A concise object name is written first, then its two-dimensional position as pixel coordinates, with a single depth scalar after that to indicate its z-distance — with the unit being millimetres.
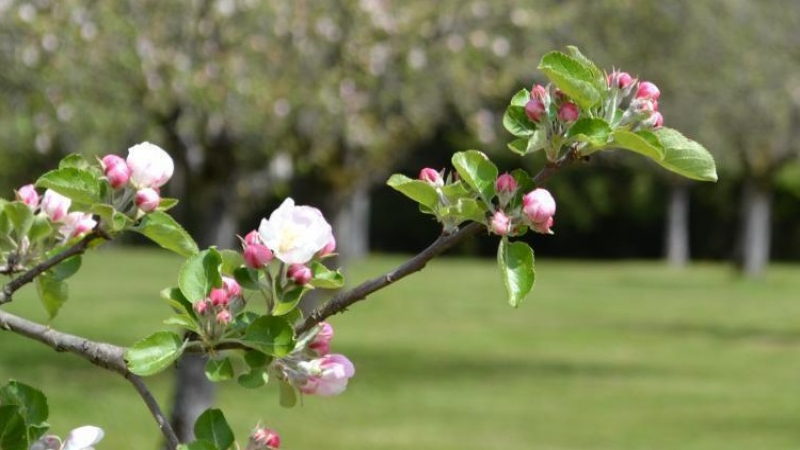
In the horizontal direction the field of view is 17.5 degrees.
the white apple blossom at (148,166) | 3069
